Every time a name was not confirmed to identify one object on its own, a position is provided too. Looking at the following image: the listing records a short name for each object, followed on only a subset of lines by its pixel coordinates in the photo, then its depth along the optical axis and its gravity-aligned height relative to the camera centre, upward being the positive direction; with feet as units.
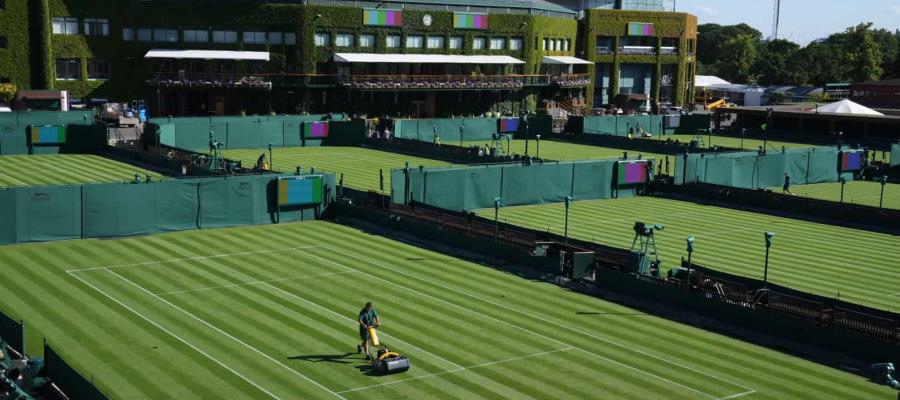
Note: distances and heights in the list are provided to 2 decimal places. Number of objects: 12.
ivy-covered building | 323.37 +4.70
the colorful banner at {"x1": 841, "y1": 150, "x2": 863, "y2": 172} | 231.30 -17.59
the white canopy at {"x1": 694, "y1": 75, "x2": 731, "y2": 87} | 526.98 -1.45
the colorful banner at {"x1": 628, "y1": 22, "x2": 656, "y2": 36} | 434.30 +19.82
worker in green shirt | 85.66 -20.55
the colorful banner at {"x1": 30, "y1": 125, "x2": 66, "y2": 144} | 233.35 -15.77
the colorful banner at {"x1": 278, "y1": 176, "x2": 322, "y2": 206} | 153.38 -17.99
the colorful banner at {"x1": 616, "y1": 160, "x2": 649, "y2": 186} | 194.18 -17.91
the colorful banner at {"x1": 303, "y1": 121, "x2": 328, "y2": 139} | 269.85 -15.66
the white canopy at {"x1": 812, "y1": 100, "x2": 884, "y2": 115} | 300.20 -7.97
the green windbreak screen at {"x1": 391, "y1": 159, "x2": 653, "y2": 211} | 162.09 -18.52
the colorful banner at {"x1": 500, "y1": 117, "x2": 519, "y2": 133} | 295.28 -14.53
